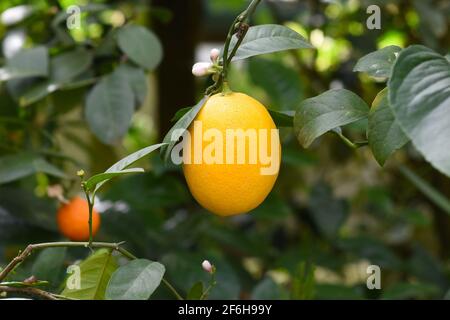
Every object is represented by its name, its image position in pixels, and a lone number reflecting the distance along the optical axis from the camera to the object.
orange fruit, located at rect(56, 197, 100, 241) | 0.93
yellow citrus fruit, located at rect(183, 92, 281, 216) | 0.67
